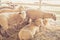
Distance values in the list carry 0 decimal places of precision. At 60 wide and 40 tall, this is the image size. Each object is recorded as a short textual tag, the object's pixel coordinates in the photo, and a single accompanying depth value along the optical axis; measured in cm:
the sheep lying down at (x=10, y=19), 331
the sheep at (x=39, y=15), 331
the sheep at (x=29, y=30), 323
